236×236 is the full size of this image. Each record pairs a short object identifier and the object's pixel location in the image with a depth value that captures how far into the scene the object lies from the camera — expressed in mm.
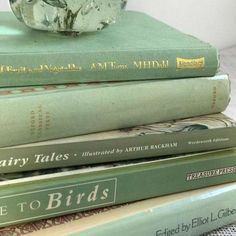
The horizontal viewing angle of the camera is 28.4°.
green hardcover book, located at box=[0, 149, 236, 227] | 351
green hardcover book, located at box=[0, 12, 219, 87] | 358
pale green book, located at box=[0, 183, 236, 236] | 360
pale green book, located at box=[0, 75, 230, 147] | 346
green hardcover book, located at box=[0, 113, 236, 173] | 351
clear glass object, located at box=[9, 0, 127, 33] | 400
